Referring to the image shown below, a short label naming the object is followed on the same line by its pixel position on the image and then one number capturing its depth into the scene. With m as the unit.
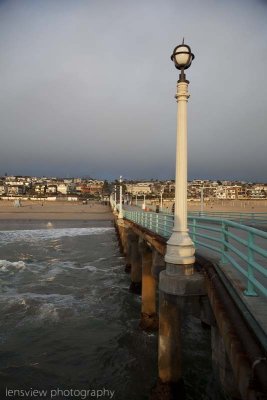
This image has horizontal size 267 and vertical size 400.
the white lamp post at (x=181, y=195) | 5.75
